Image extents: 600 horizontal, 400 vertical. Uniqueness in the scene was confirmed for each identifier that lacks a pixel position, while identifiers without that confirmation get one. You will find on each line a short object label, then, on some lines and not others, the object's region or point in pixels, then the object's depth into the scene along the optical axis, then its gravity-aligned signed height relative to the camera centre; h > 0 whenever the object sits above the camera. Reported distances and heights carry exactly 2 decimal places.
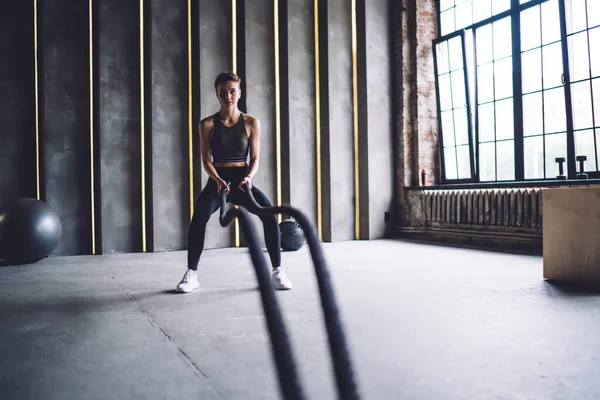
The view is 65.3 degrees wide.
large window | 5.13 +1.45
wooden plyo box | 3.14 -0.22
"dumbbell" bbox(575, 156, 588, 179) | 4.85 +0.36
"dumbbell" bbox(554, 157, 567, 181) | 4.99 +0.38
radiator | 5.26 -0.02
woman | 3.16 +0.33
